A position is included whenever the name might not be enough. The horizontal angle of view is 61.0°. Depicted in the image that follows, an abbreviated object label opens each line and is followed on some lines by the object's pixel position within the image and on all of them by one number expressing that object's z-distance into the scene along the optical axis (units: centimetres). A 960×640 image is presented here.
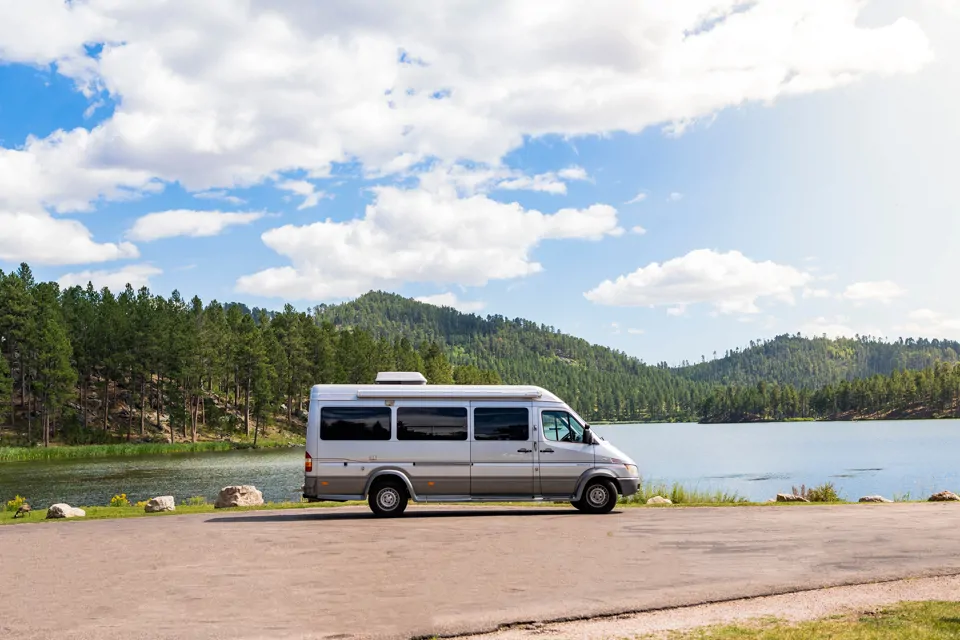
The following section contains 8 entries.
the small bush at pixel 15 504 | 2701
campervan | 2098
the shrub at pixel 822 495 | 2733
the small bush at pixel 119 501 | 2826
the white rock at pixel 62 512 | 2320
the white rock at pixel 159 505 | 2417
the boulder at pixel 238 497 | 2497
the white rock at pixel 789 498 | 2634
